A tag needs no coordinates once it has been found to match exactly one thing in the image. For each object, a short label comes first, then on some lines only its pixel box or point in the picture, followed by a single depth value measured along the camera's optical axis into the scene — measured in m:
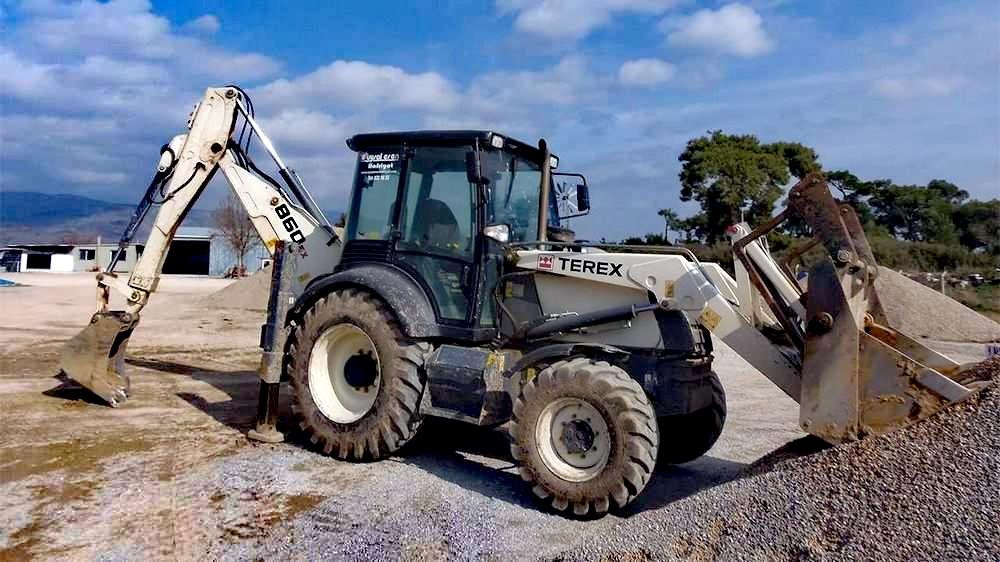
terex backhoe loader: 4.64
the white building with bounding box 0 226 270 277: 56.62
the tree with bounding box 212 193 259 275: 52.44
